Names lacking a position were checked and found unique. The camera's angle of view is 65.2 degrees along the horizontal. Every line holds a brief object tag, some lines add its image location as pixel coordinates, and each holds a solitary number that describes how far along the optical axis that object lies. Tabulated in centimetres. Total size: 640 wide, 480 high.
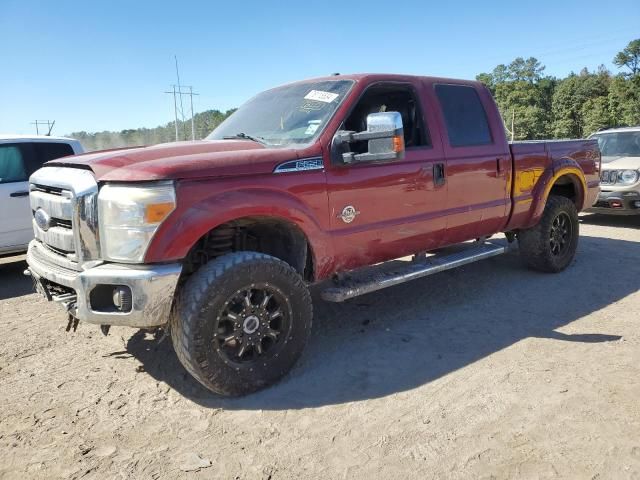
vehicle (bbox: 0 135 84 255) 605
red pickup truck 280
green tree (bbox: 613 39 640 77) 8072
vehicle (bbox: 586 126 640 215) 834
